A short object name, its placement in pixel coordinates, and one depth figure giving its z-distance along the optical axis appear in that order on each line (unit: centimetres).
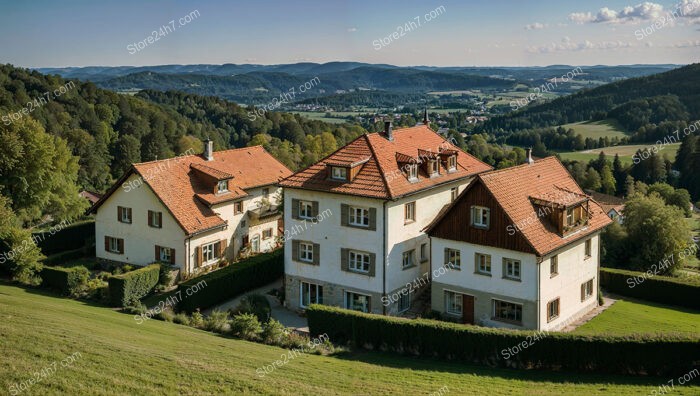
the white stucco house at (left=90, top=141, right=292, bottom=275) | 4281
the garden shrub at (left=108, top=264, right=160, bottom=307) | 3747
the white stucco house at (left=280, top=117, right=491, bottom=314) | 3569
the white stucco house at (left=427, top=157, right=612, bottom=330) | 3200
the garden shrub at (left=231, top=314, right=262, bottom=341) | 3122
